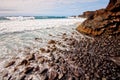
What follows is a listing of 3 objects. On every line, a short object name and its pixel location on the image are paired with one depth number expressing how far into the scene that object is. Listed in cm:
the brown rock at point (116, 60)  300
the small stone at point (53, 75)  249
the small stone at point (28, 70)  269
